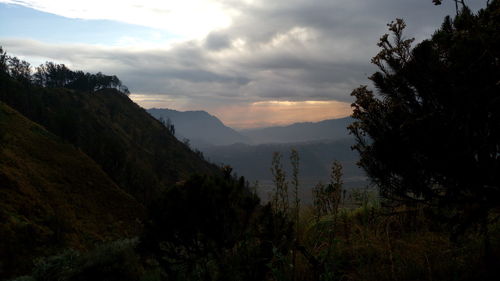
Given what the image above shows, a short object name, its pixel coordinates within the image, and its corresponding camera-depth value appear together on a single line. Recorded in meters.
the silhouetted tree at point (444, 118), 3.10
